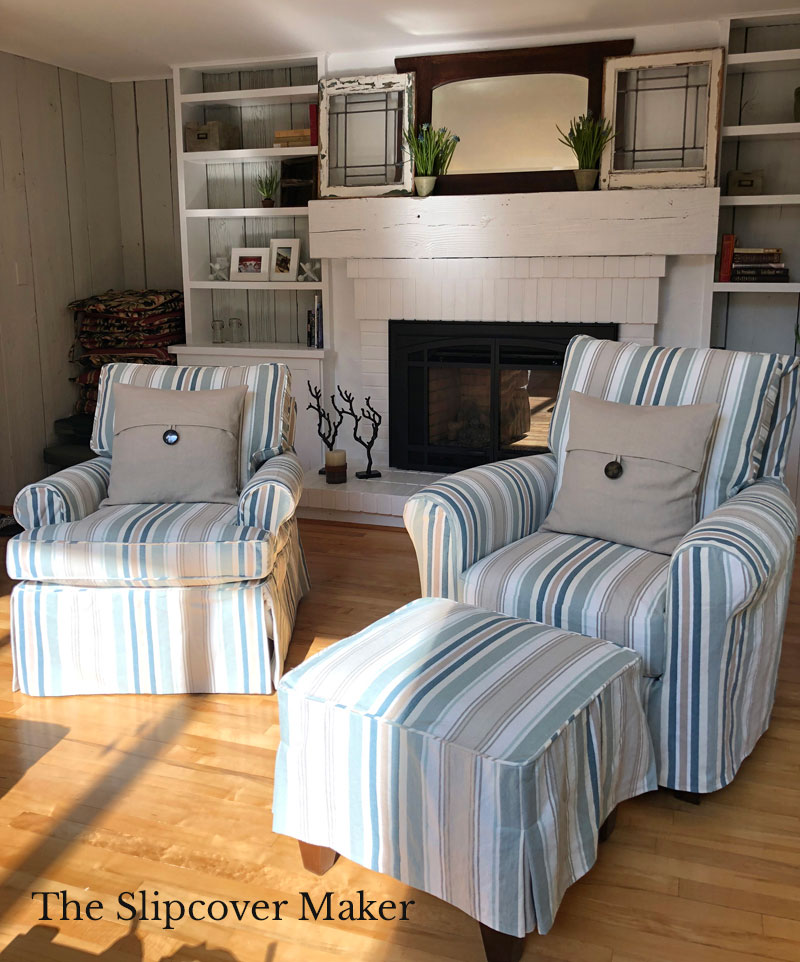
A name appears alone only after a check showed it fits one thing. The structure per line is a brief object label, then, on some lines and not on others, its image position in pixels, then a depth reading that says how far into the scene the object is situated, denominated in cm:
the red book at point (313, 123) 449
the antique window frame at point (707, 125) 385
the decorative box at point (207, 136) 471
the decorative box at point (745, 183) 401
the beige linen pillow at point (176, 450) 286
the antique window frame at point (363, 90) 428
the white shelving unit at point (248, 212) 465
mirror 426
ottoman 159
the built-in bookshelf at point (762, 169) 392
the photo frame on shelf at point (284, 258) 483
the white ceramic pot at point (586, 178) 404
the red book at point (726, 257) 401
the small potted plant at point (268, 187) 477
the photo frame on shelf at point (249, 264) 488
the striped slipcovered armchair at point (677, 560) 203
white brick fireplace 399
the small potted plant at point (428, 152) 420
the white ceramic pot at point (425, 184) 423
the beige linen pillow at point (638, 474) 240
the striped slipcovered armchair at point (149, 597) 257
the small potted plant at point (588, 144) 400
